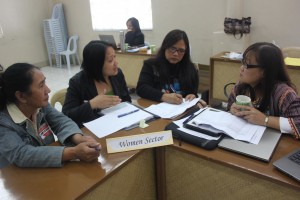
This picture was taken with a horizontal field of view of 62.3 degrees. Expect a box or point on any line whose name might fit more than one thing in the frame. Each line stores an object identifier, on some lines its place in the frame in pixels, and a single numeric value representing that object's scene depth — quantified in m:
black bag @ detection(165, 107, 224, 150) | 1.02
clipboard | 1.08
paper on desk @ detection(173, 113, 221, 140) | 1.07
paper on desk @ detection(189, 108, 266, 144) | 1.06
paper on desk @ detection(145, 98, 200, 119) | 1.39
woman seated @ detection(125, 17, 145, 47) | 4.45
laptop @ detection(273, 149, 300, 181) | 0.82
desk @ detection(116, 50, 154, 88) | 3.61
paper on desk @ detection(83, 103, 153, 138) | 1.23
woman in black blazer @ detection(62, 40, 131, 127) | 1.48
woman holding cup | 1.14
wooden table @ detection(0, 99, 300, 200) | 0.84
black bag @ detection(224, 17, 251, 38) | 3.64
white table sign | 1.06
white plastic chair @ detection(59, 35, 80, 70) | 6.00
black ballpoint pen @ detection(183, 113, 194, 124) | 1.21
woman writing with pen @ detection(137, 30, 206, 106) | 1.76
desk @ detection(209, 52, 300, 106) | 2.95
